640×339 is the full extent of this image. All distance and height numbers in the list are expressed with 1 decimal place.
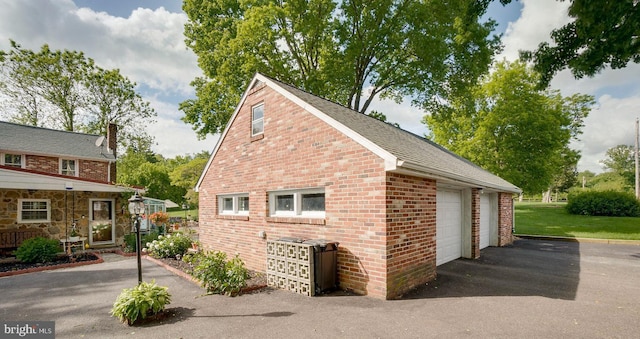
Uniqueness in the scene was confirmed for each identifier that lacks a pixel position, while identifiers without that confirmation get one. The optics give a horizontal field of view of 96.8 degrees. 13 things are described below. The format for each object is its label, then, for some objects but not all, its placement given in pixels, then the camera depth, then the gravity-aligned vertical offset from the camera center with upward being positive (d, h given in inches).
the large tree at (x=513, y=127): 835.4 +158.4
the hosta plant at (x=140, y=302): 187.8 -82.7
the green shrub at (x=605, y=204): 820.0 -77.4
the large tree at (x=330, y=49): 613.6 +309.7
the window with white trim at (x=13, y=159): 646.5 +51.3
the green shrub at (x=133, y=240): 462.6 -101.4
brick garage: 224.2 -7.3
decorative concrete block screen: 231.9 -75.6
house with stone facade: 438.3 -26.2
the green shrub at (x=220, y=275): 244.5 -84.6
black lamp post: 215.6 -21.9
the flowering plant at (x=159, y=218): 560.1 -73.5
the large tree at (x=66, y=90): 983.6 +346.1
